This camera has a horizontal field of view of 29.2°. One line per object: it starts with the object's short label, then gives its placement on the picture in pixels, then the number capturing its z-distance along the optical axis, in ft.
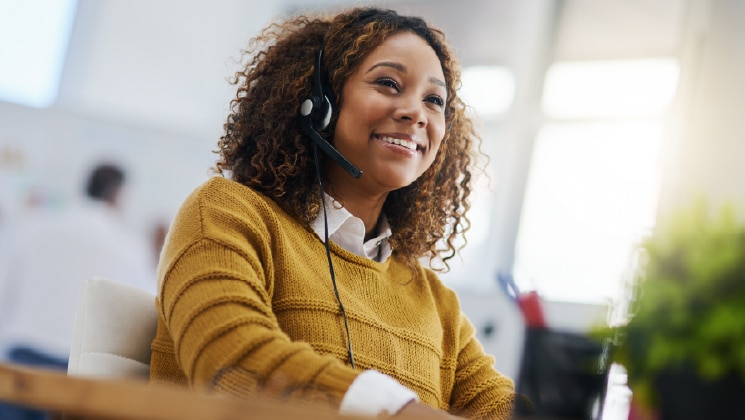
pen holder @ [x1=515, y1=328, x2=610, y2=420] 3.81
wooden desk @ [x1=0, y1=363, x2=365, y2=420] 2.75
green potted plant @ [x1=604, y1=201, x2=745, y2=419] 3.29
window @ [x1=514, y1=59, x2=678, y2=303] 11.61
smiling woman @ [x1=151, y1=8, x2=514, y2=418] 4.62
